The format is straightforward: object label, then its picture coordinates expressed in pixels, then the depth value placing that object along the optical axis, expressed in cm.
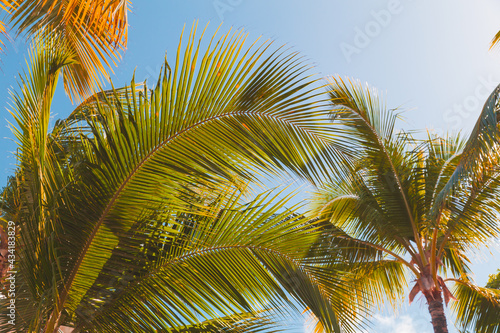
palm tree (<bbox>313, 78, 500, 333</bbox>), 635
